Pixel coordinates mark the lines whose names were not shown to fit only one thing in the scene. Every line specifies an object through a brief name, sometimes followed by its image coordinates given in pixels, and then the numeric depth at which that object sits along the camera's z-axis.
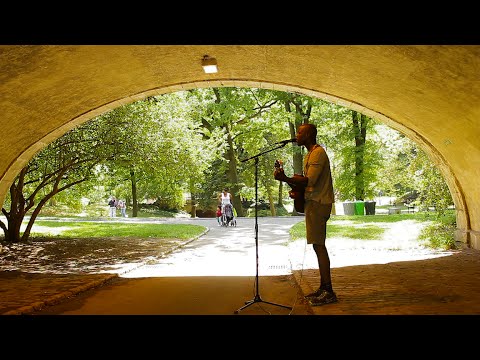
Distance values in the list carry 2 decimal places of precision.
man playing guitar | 5.22
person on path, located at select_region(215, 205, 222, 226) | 20.72
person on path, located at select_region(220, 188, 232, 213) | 19.66
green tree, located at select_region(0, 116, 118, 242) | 13.80
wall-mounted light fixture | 8.40
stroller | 20.14
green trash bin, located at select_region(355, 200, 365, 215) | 24.88
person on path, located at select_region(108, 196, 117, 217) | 31.65
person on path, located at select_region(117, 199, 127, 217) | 33.56
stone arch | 10.18
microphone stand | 5.45
